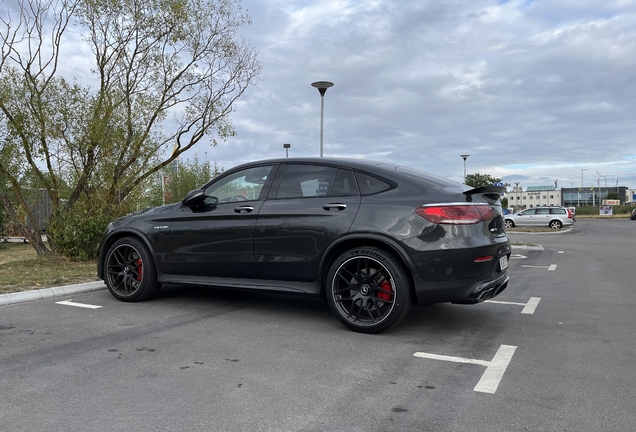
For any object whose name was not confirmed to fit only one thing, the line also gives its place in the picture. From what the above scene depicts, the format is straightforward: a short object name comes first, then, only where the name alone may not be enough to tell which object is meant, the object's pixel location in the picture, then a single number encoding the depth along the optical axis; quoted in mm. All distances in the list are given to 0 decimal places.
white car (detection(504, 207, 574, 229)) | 34219
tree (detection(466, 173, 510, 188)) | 87175
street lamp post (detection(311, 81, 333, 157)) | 17062
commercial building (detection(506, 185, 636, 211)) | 135500
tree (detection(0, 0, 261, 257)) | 9734
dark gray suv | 4402
